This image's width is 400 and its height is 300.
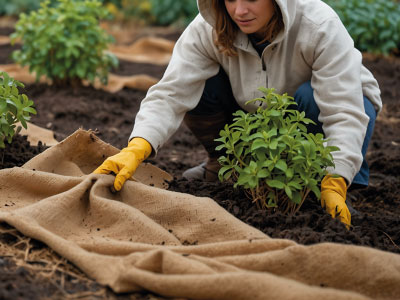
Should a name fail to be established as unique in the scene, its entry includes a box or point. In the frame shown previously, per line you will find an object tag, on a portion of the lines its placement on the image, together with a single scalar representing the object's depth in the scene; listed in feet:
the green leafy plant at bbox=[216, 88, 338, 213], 7.67
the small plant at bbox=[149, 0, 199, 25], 32.18
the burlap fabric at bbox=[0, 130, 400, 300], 6.08
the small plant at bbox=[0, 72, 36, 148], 8.98
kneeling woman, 8.58
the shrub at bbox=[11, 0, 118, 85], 16.22
